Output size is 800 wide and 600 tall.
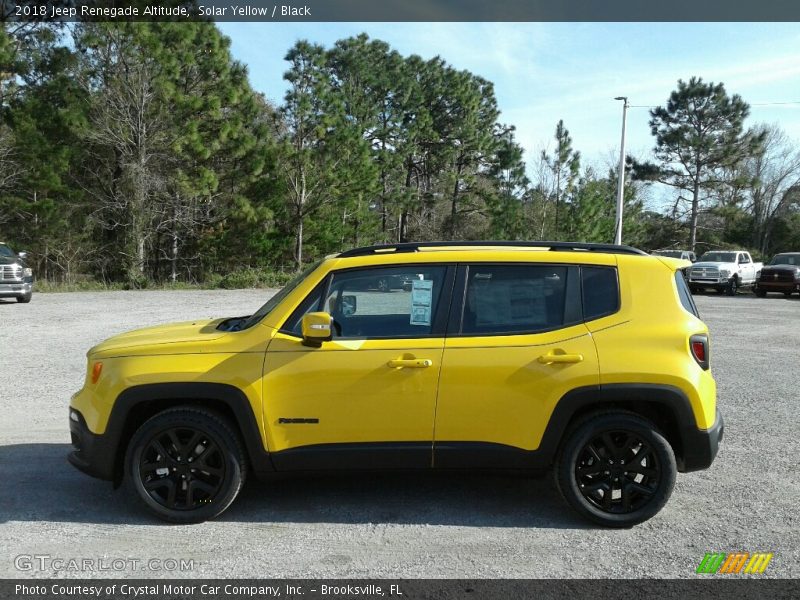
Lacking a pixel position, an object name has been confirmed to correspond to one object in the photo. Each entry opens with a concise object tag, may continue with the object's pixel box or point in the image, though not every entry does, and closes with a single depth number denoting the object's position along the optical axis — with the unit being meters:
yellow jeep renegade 4.03
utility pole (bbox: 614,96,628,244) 29.67
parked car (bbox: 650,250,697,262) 35.44
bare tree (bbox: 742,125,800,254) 53.75
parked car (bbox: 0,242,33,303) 19.33
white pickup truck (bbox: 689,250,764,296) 29.09
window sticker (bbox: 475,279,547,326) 4.18
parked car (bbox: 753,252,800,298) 27.84
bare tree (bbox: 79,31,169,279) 29.00
